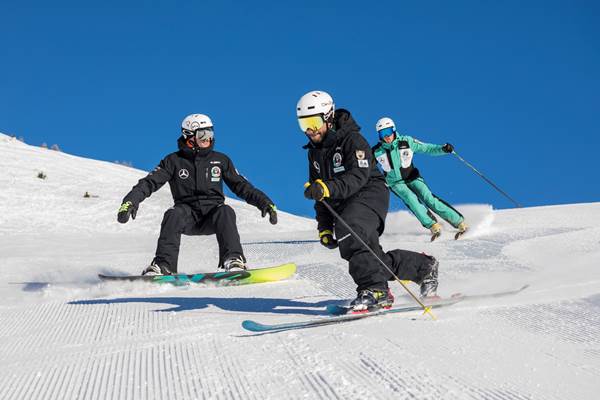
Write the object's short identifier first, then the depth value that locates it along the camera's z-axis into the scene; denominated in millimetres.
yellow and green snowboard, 6137
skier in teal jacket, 10422
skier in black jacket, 4457
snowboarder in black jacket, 6691
